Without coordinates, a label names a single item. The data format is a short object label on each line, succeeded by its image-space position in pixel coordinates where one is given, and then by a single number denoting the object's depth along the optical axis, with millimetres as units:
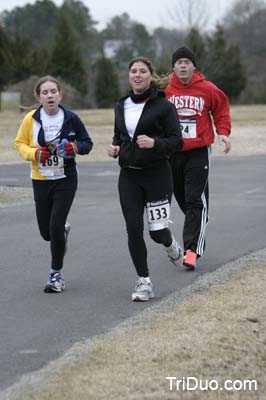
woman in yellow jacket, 15310
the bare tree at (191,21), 153907
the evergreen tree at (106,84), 124559
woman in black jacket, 14720
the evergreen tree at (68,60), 121986
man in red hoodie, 17140
